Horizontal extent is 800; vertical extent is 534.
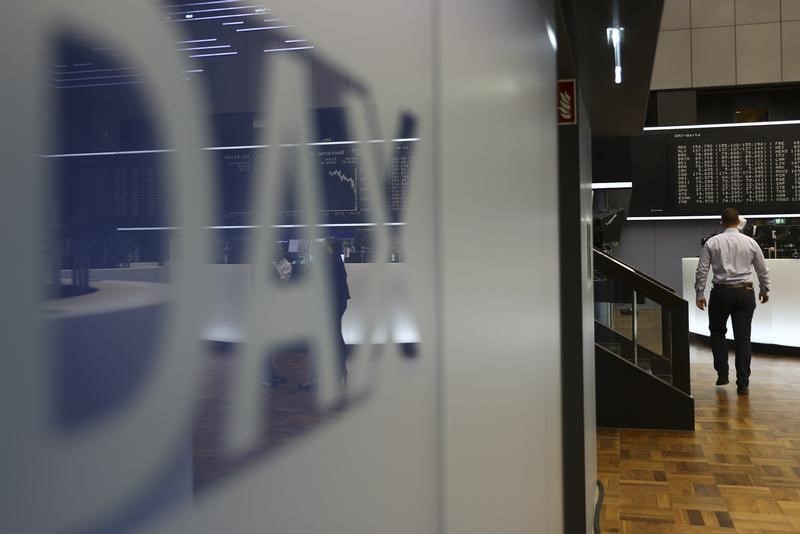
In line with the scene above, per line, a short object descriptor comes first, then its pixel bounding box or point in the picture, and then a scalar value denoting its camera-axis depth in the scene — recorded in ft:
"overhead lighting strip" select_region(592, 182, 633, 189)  25.47
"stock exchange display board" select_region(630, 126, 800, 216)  31.42
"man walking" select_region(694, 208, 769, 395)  20.13
